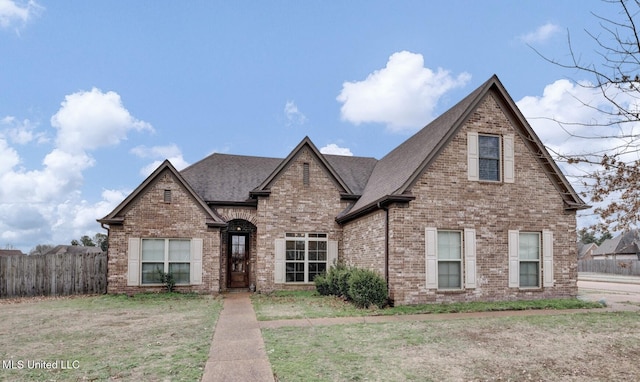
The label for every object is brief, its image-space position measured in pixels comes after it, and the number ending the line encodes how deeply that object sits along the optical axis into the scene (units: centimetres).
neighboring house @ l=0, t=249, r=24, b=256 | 6007
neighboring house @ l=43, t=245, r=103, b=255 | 6369
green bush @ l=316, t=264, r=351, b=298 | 1409
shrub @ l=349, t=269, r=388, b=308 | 1223
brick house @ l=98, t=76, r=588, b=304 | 1302
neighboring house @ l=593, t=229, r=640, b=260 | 5397
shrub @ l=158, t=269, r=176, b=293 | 1592
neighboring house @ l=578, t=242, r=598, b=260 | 7591
